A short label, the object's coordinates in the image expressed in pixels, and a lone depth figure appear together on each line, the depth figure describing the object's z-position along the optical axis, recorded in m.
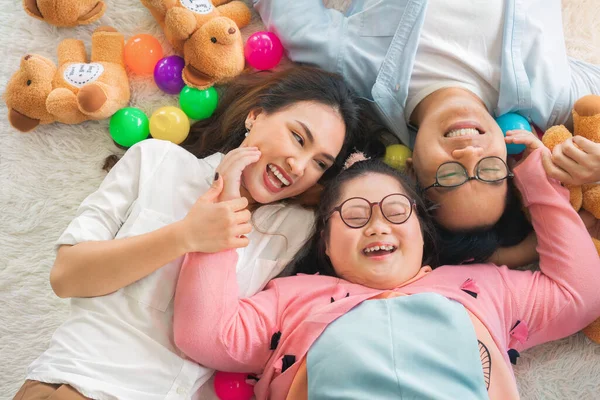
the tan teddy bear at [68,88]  1.36
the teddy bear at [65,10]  1.41
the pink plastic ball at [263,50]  1.45
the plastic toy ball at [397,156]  1.45
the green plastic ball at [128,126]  1.42
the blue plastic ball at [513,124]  1.38
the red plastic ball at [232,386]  1.24
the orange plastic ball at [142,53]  1.46
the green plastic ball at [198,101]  1.45
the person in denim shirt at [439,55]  1.40
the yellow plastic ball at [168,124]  1.43
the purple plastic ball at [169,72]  1.46
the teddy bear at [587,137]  1.29
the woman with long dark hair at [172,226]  1.12
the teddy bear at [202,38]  1.37
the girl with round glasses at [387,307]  1.04
